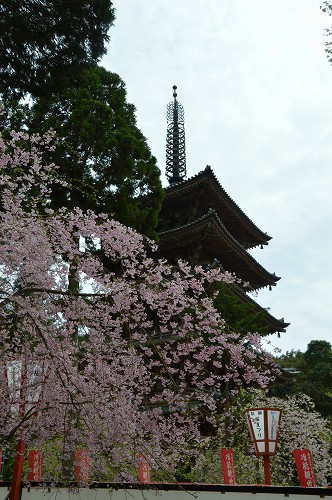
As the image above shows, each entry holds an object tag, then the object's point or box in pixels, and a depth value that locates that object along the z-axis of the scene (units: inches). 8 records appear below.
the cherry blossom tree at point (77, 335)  184.2
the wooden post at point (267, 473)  280.5
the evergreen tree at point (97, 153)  487.5
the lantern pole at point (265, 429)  304.8
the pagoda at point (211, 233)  732.0
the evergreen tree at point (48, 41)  273.6
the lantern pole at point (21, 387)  202.8
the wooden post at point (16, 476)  227.0
